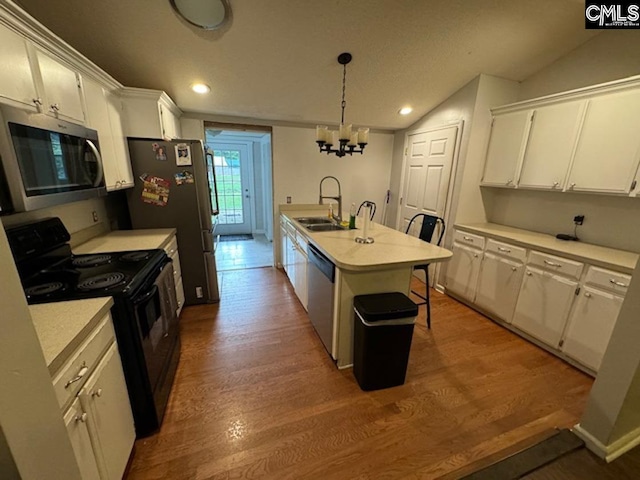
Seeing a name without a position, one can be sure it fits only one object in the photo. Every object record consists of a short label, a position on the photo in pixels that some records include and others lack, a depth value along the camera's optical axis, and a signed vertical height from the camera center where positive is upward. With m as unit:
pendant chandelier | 2.18 +0.35
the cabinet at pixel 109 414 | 1.03 -1.05
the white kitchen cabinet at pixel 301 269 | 2.62 -0.95
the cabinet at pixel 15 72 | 1.11 +0.43
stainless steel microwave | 1.02 +0.05
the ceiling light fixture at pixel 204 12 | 1.81 +1.14
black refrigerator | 2.46 -0.22
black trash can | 1.71 -1.05
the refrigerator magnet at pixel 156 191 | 2.50 -0.16
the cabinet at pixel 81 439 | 0.90 -0.94
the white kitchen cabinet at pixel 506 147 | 2.62 +0.36
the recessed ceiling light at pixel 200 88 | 2.66 +0.88
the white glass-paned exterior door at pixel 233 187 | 5.82 -0.26
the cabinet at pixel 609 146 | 1.96 +0.30
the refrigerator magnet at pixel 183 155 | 2.52 +0.18
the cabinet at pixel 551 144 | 2.27 +0.35
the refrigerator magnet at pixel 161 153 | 2.45 +0.19
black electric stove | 1.28 -0.57
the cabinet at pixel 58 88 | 1.32 +0.45
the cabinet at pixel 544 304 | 2.14 -1.03
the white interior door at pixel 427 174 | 3.21 +0.08
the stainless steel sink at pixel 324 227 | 2.71 -0.52
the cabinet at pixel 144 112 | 2.30 +0.54
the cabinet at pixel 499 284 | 2.49 -1.01
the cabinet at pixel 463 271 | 2.88 -1.01
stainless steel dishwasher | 1.98 -0.94
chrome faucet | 3.07 -0.34
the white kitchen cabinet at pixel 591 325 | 1.88 -1.05
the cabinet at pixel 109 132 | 1.81 +0.31
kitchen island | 1.79 -0.62
